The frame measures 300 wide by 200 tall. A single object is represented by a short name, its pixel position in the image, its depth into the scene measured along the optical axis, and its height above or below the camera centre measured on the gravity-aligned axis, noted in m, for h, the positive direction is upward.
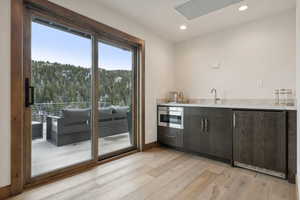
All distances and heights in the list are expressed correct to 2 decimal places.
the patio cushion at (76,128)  2.32 -0.43
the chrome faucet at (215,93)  3.28 +0.13
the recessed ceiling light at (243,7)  2.42 +1.41
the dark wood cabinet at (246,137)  2.05 -0.56
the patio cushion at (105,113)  2.65 -0.23
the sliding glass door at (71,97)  1.95 +0.03
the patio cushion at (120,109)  2.89 -0.18
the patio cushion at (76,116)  2.30 -0.24
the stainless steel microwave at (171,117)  3.10 -0.35
